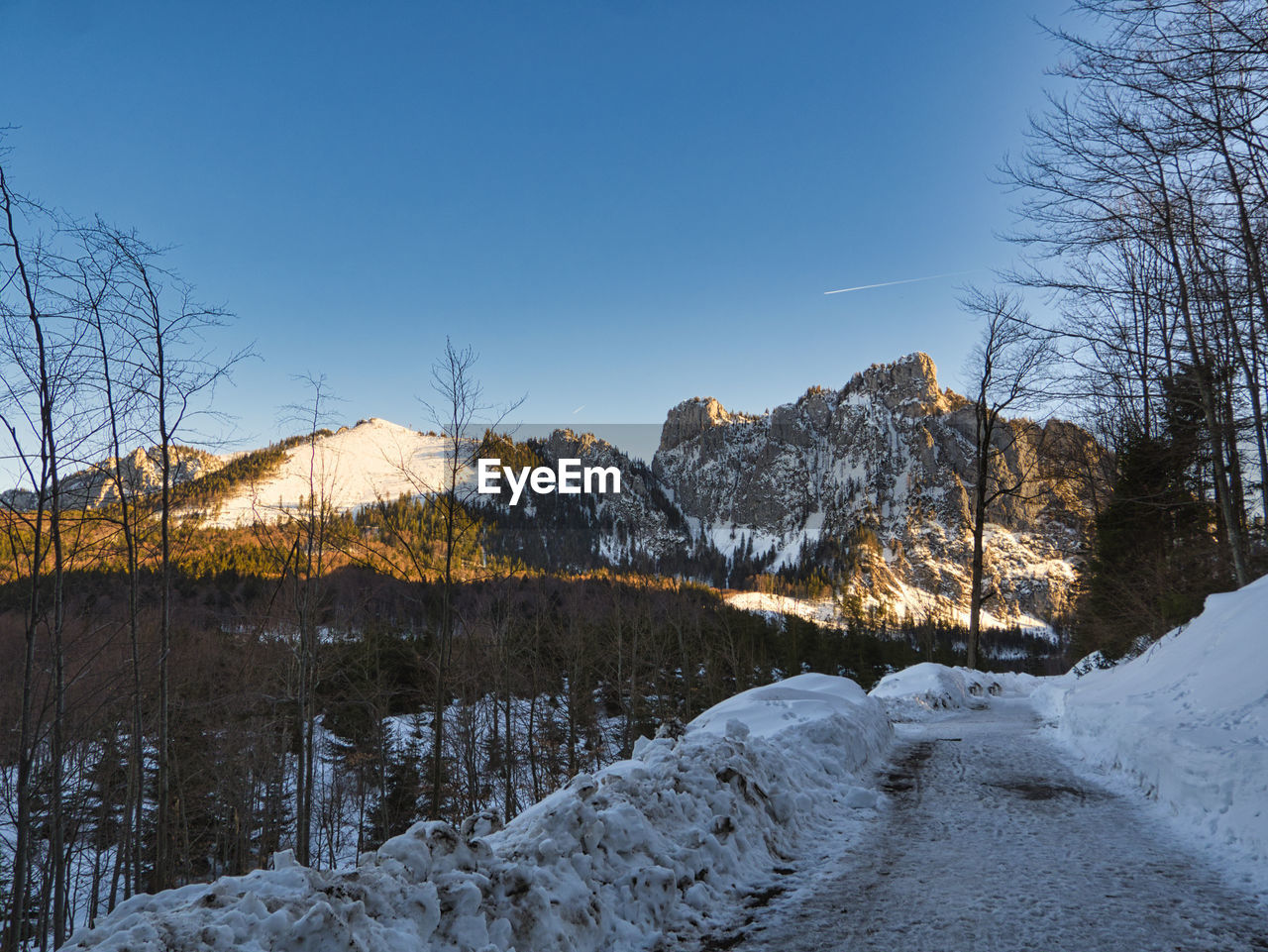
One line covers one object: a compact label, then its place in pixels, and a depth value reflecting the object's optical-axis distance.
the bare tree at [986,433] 20.05
